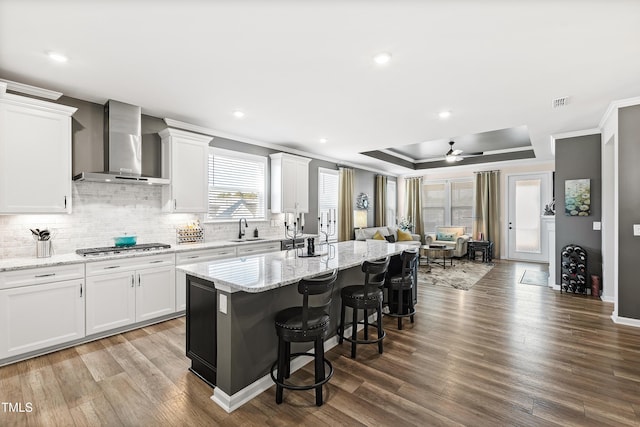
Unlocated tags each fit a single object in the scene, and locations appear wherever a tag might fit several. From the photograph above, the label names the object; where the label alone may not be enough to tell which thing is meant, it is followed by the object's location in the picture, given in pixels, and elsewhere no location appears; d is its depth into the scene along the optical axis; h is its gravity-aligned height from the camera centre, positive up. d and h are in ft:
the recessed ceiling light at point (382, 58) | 8.41 +4.53
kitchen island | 7.16 -2.78
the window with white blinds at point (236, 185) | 16.44 +1.66
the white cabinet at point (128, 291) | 10.69 -3.05
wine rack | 16.31 -3.17
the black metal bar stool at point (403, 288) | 11.74 -3.16
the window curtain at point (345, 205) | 25.08 +0.70
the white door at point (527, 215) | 26.61 -0.18
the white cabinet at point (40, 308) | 9.01 -3.09
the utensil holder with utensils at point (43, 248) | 10.44 -1.25
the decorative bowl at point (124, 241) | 12.25 -1.16
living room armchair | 26.99 -2.48
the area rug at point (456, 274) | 18.98 -4.46
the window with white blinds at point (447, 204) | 30.58 +0.98
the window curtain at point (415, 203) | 33.01 +1.14
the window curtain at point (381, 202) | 30.37 +1.18
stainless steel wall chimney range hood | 11.94 +2.91
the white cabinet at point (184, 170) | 13.76 +2.10
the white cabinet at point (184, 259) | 13.03 -2.12
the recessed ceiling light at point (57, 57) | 8.39 +4.54
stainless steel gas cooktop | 10.95 -1.43
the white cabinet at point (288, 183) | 18.75 +1.98
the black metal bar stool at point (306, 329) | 7.11 -2.86
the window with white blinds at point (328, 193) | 23.53 +1.67
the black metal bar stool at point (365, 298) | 9.55 -2.81
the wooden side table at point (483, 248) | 26.91 -3.22
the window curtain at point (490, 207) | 28.30 +0.58
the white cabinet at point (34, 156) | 9.67 +2.00
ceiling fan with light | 21.63 +4.33
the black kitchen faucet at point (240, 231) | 17.39 -1.08
